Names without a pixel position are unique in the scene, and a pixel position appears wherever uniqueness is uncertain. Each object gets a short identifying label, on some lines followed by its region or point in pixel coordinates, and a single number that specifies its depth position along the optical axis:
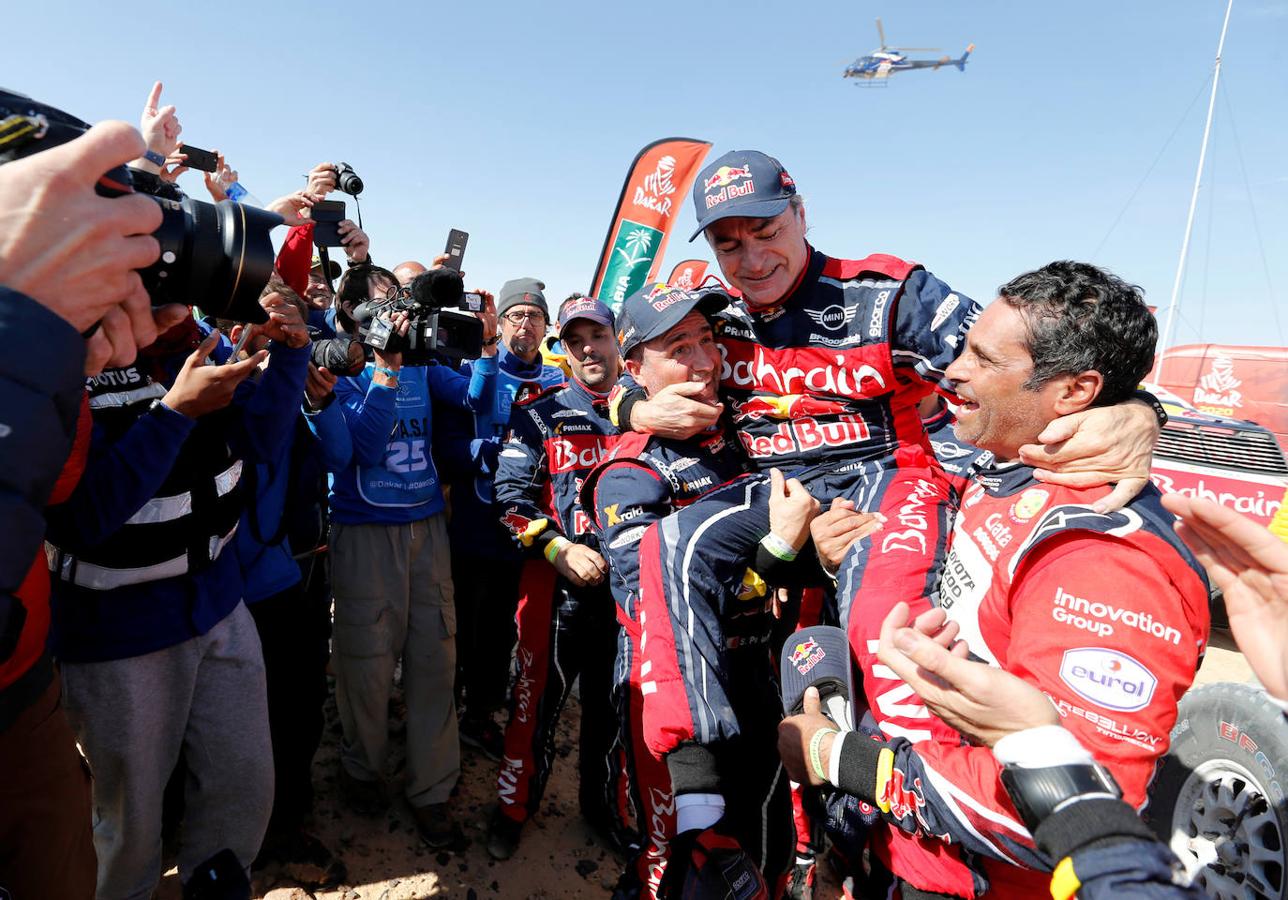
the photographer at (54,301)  0.89
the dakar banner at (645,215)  8.29
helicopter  43.94
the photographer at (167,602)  1.99
